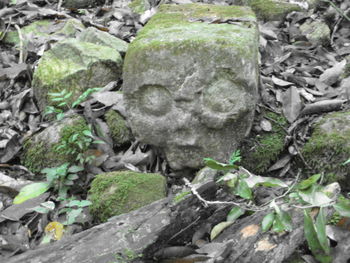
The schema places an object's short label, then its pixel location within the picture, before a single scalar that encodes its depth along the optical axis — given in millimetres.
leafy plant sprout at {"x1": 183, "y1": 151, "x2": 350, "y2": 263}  1534
